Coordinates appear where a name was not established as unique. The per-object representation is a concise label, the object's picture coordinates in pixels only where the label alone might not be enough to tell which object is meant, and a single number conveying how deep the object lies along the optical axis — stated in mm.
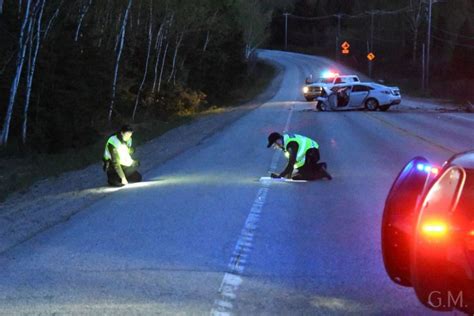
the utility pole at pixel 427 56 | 52194
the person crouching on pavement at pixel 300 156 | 10766
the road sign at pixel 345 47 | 82250
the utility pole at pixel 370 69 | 73562
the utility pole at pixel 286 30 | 133325
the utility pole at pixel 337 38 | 99862
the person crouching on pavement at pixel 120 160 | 11242
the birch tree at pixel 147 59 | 32203
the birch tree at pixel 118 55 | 26000
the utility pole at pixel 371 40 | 83062
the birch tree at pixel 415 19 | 72938
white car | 32031
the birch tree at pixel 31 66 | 17953
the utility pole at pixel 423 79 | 54844
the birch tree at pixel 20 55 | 17203
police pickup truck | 41969
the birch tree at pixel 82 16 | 22239
